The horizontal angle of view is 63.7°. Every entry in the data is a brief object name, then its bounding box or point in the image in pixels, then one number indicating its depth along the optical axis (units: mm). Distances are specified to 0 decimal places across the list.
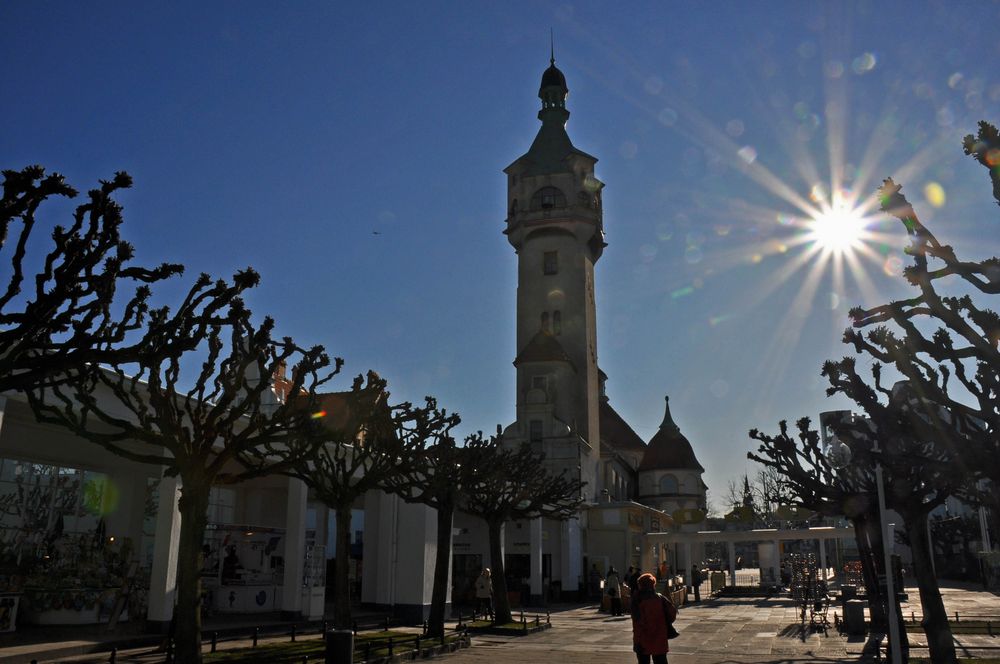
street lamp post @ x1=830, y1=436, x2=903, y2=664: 12602
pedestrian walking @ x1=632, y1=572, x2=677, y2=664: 11930
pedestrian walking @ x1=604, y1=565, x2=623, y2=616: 34722
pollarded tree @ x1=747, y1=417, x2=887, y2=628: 23734
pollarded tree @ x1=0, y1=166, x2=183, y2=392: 9492
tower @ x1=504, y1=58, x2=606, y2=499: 57781
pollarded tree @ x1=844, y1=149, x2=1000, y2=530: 11570
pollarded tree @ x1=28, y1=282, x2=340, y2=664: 13141
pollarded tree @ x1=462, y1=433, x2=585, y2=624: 25688
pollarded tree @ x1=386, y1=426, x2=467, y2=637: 21828
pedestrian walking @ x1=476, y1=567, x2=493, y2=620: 30500
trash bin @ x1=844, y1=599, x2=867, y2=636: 24109
